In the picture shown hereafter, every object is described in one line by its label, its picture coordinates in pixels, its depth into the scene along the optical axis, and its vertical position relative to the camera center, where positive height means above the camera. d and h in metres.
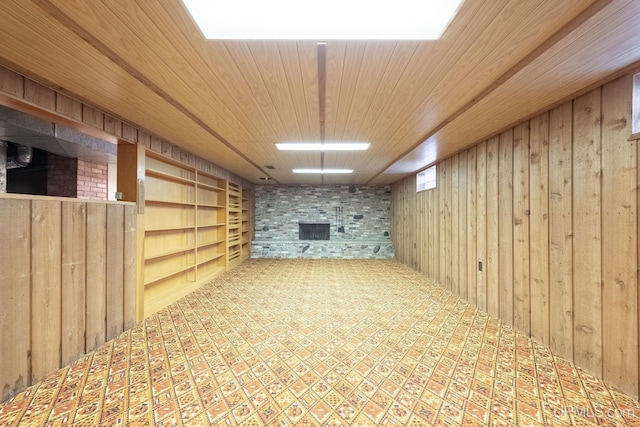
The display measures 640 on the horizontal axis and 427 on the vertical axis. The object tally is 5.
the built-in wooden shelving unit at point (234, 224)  5.32 -0.25
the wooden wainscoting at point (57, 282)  1.57 -0.55
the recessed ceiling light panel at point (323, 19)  1.05 +0.90
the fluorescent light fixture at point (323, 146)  3.03 +0.89
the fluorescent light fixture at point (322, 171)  4.82 +0.88
